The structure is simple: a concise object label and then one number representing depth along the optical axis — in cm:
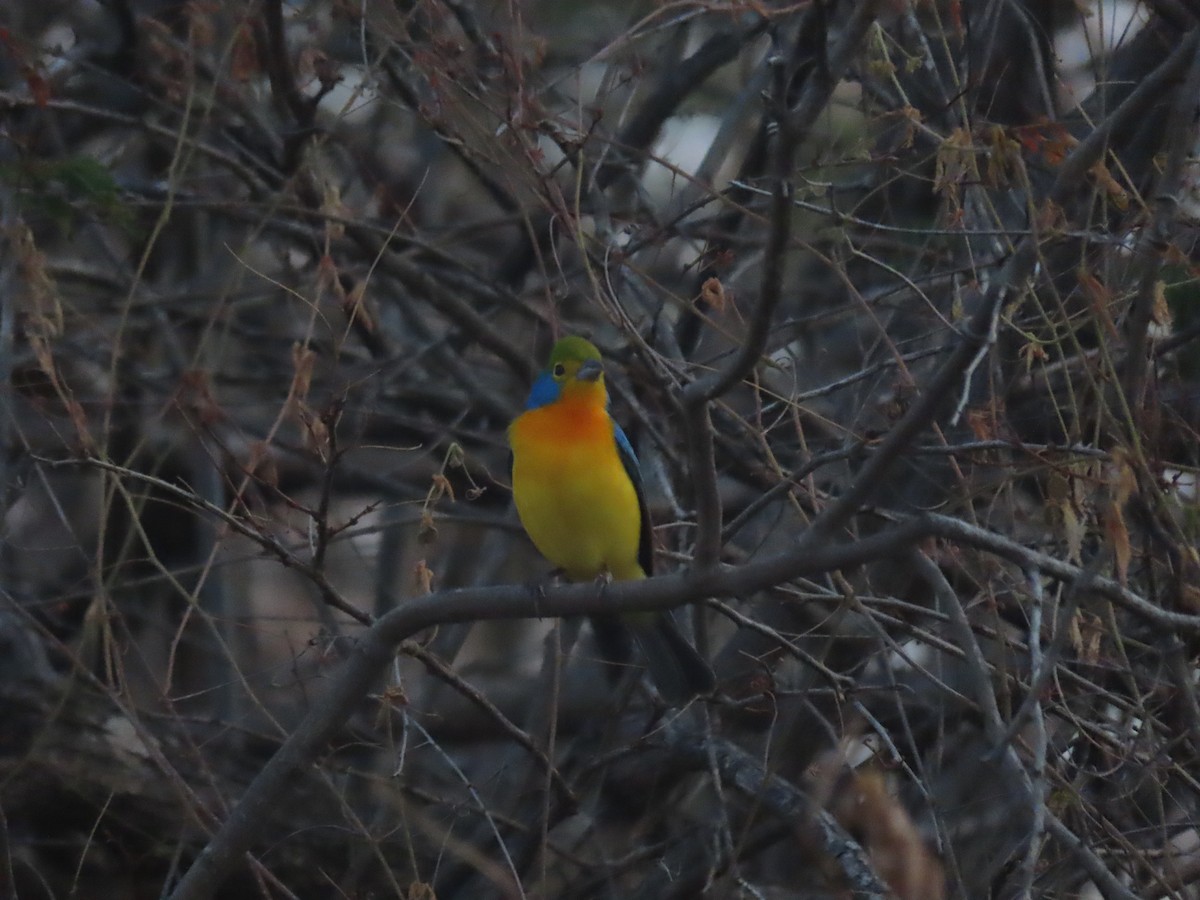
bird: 966
